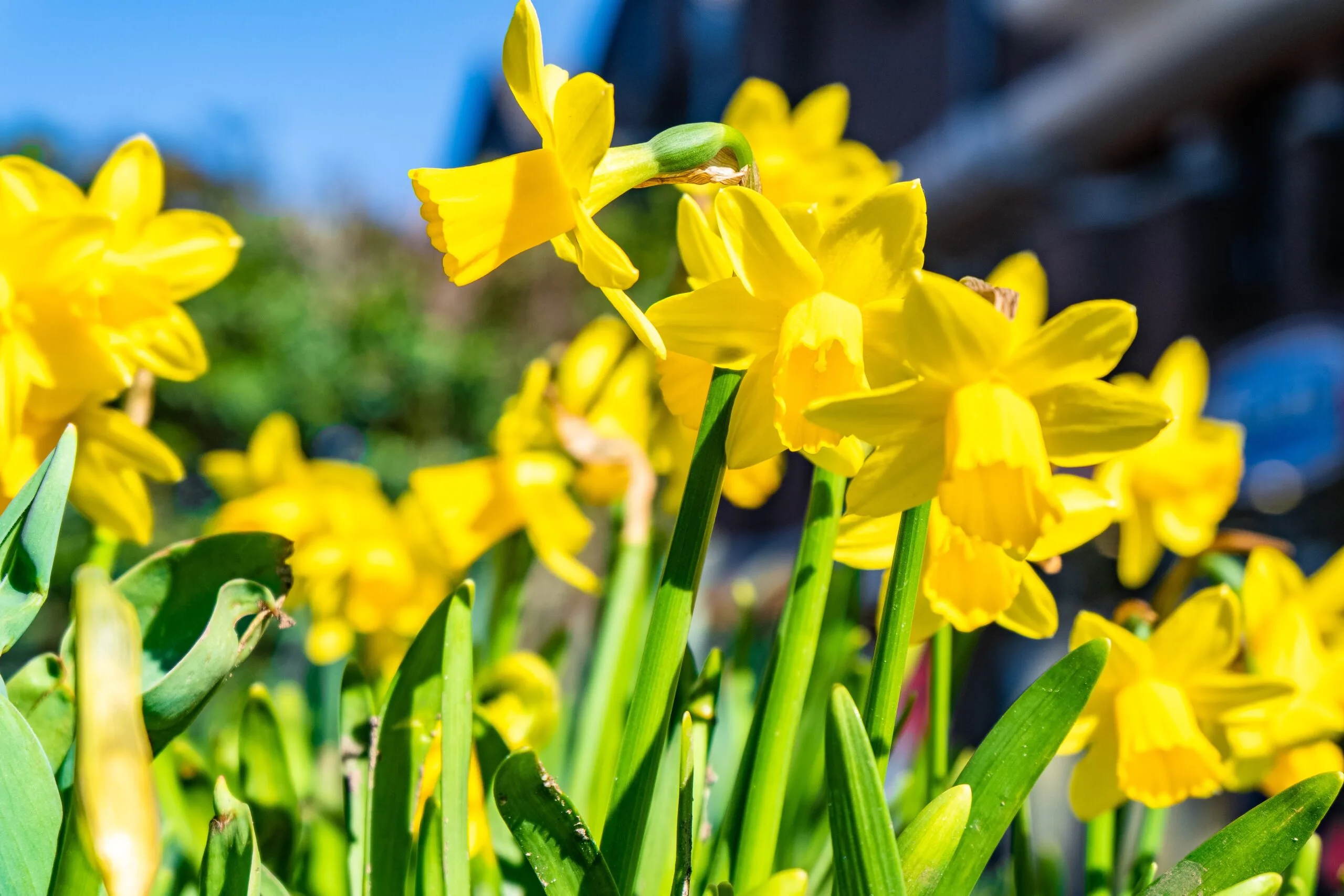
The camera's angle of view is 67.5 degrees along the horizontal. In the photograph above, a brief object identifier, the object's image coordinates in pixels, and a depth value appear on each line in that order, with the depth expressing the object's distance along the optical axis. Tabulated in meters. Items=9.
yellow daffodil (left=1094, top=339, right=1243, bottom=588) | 0.71
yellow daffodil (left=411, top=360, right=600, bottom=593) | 0.83
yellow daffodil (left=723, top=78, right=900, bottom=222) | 0.76
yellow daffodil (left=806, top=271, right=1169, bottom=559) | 0.40
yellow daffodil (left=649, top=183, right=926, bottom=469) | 0.42
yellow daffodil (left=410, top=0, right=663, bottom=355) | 0.42
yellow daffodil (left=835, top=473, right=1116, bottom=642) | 0.45
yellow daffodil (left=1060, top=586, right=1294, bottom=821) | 0.55
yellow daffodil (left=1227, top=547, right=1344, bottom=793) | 0.61
